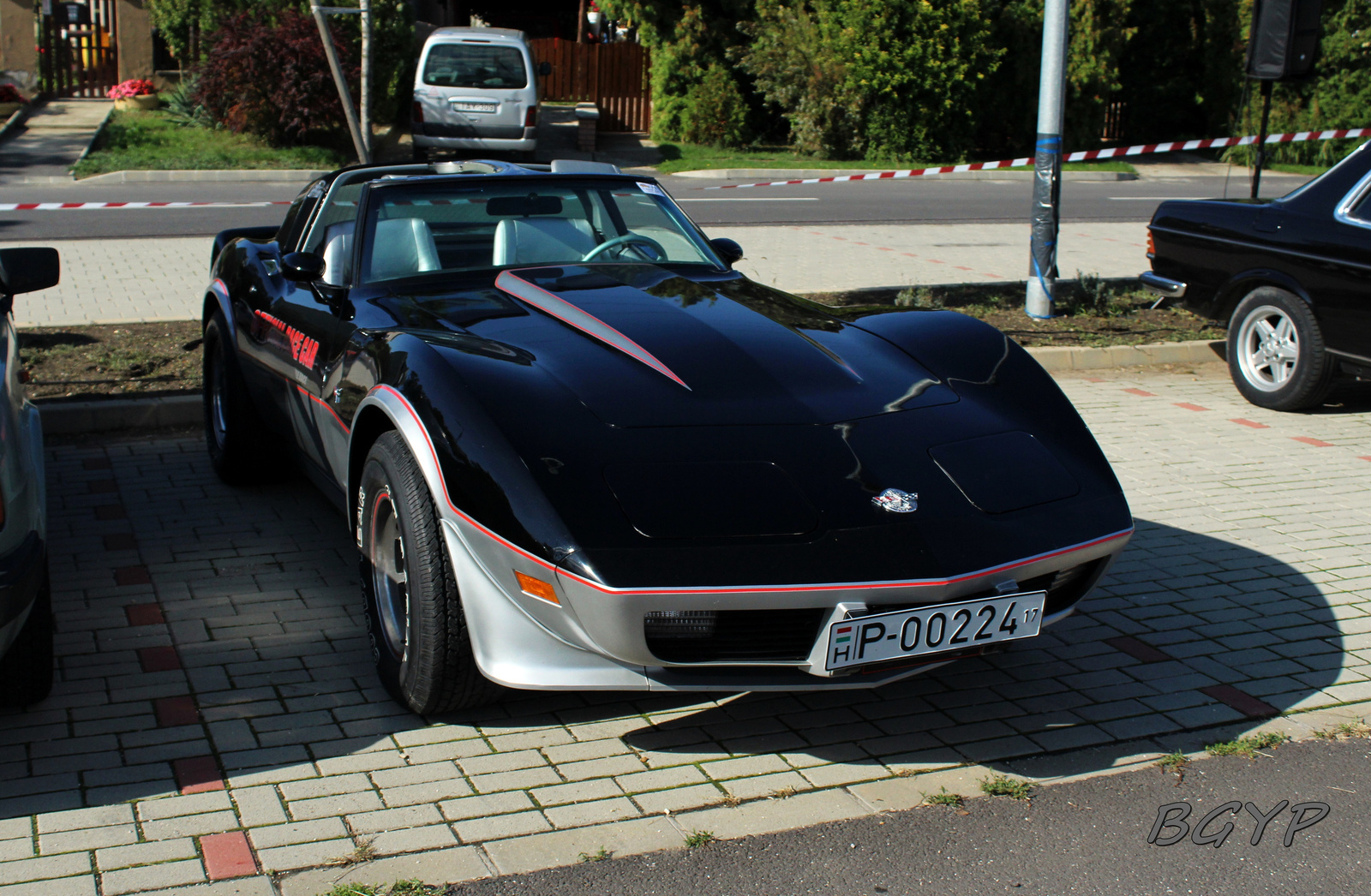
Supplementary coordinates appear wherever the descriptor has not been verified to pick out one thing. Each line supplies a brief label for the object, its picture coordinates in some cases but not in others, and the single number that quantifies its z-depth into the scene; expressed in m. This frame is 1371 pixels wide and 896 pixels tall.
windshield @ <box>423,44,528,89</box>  19.66
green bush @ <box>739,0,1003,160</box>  24.55
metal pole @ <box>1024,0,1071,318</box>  9.00
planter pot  24.69
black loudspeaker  8.95
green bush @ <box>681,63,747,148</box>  26.70
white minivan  19.38
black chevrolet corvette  2.98
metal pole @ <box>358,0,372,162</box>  13.34
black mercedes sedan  6.71
